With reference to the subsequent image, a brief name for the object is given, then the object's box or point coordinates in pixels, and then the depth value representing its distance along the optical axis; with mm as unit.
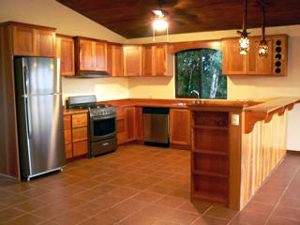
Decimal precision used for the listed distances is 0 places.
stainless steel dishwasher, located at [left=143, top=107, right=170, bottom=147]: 6891
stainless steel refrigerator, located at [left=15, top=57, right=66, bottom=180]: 4652
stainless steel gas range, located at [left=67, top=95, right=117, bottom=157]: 6063
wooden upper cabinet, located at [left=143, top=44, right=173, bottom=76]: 7154
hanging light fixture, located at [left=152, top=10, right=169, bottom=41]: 5000
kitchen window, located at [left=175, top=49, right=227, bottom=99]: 6844
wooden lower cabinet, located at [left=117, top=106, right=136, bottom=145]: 6892
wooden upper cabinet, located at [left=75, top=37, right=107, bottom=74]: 6168
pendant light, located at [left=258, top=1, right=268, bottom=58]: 4453
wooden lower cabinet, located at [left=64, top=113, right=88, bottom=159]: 5621
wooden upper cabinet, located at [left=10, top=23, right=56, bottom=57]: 4660
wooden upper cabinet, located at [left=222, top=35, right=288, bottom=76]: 5805
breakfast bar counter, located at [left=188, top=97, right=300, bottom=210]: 3582
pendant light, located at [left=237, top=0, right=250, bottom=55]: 3938
